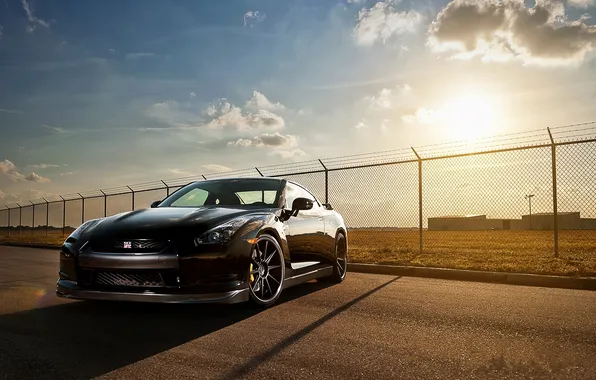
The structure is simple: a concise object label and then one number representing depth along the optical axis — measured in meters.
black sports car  4.76
